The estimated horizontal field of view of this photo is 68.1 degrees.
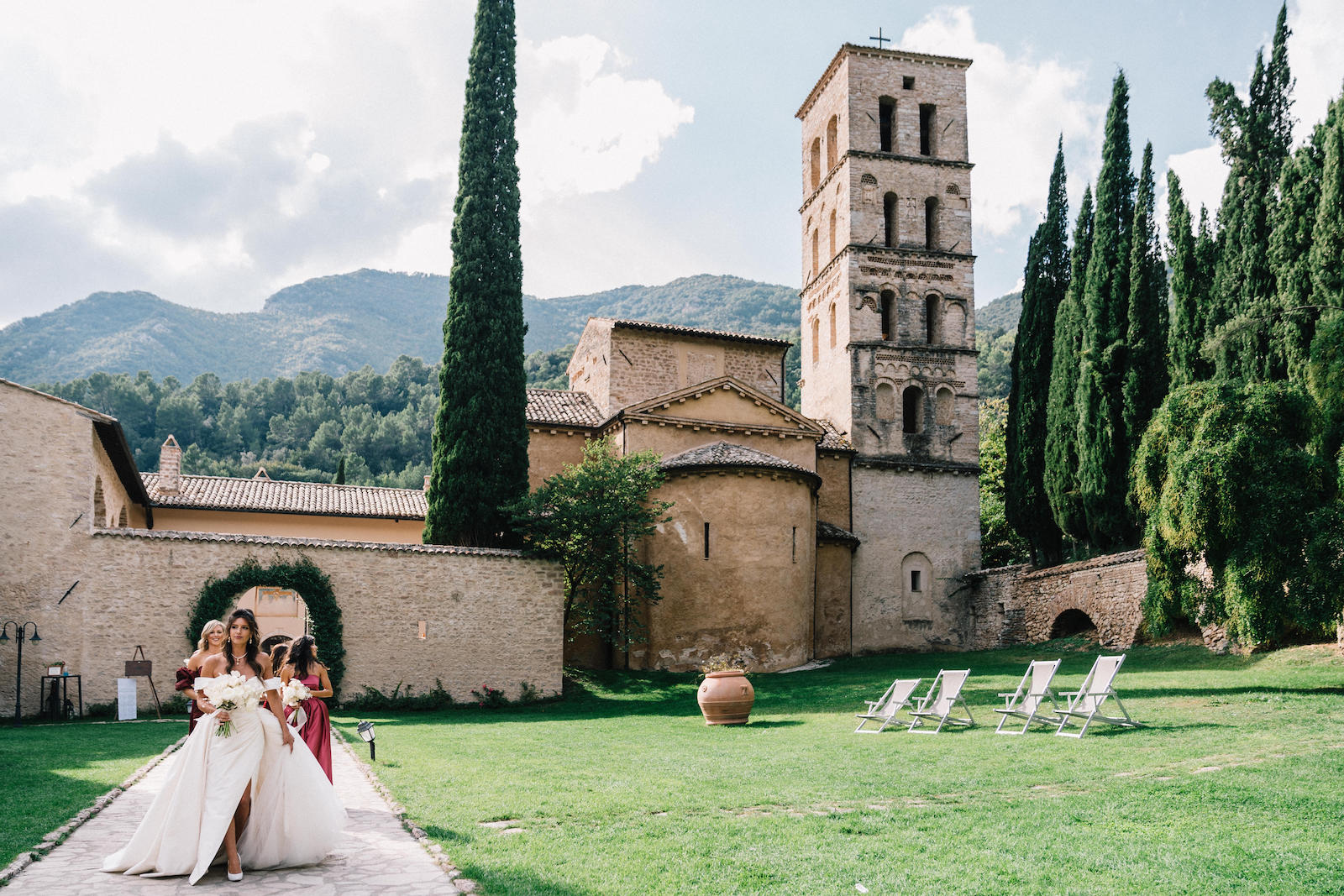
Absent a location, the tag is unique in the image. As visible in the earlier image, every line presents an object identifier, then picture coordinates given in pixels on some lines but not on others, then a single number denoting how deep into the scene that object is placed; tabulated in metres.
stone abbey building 19.61
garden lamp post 17.27
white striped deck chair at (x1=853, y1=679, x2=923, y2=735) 14.95
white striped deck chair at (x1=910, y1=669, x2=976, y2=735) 14.28
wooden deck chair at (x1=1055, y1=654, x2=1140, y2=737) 12.79
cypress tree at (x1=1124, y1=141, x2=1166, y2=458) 27.75
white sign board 18.41
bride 6.13
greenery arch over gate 20.39
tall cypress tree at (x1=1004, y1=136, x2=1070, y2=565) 32.22
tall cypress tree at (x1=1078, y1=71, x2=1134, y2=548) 27.91
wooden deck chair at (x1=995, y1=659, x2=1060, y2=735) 13.33
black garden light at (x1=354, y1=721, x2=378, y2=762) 11.25
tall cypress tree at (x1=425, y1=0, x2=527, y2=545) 23.62
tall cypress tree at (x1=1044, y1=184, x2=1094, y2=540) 29.80
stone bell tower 32.38
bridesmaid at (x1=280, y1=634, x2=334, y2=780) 8.62
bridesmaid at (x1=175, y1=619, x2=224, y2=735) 6.88
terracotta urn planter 16.83
